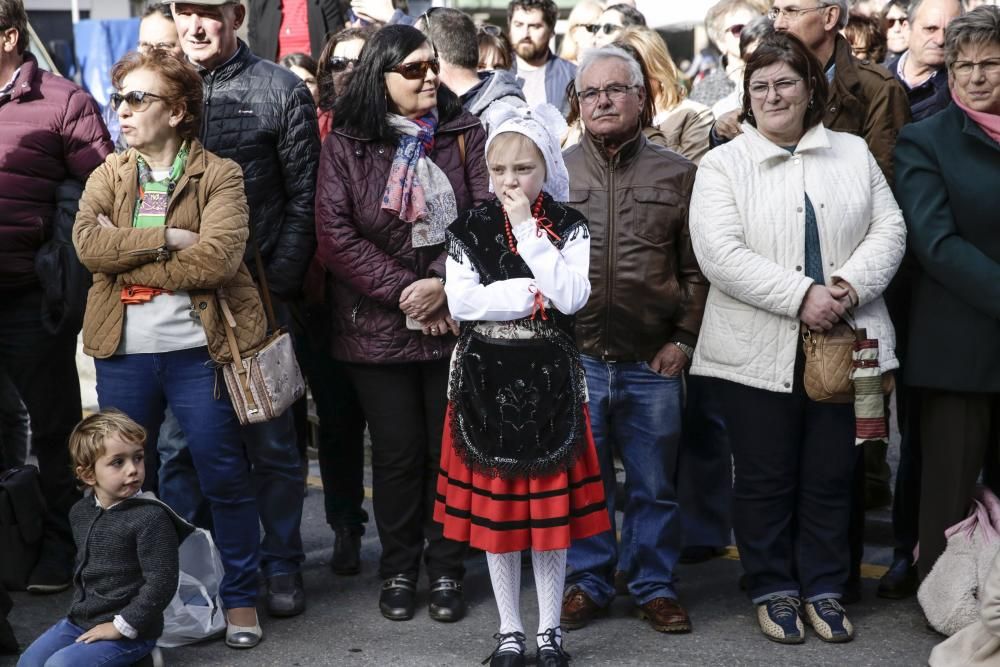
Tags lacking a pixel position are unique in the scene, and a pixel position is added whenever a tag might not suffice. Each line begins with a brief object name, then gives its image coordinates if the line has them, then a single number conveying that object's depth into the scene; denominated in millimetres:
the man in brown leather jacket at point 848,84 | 9891
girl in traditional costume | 8508
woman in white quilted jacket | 9133
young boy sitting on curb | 8648
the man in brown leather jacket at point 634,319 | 9531
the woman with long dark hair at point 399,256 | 9641
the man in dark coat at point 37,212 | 10187
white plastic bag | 9461
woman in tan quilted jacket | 8992
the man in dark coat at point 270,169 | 10047
